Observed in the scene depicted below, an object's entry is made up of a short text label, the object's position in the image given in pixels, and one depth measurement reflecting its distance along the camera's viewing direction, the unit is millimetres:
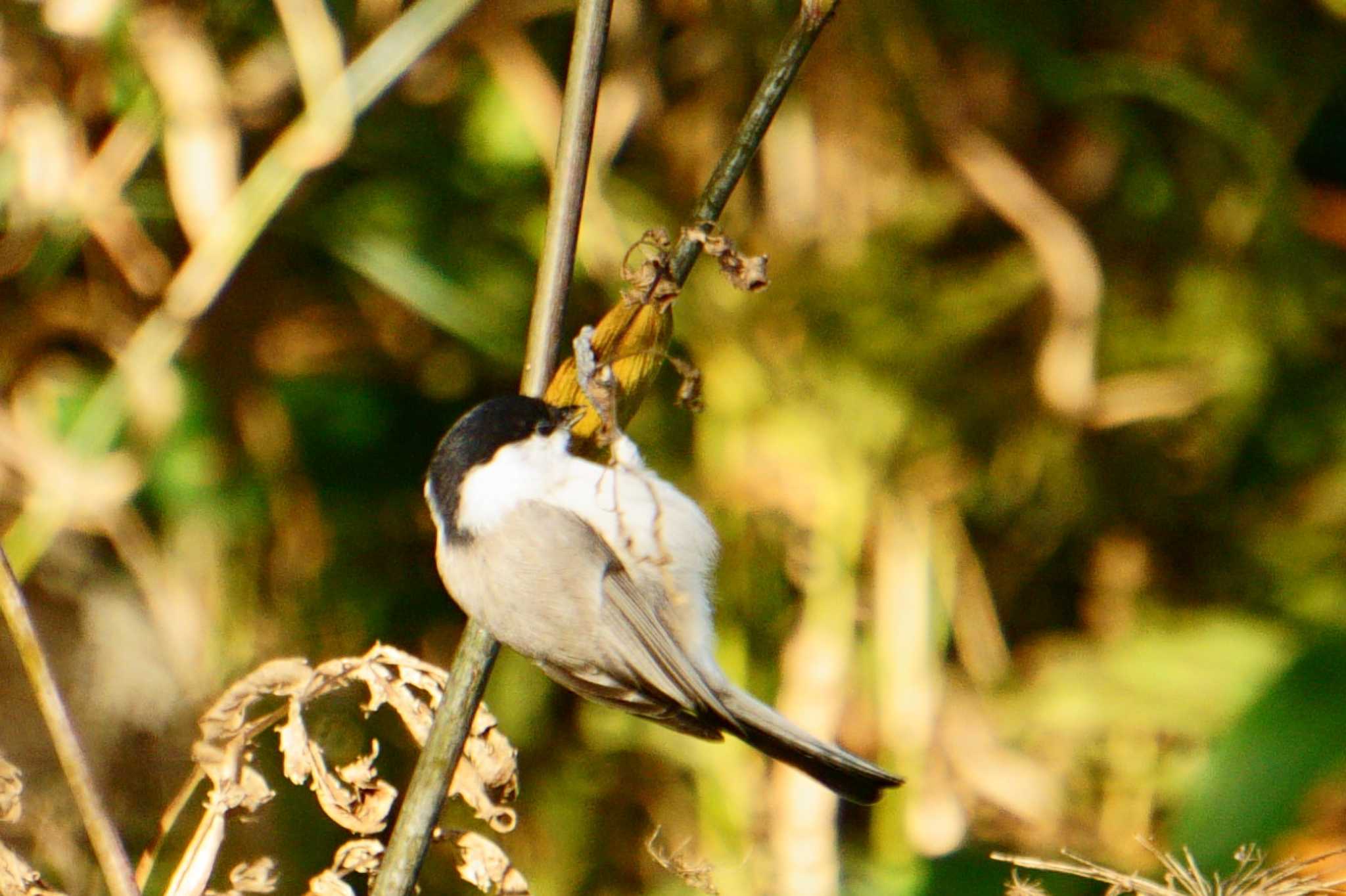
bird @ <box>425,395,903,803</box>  4146
